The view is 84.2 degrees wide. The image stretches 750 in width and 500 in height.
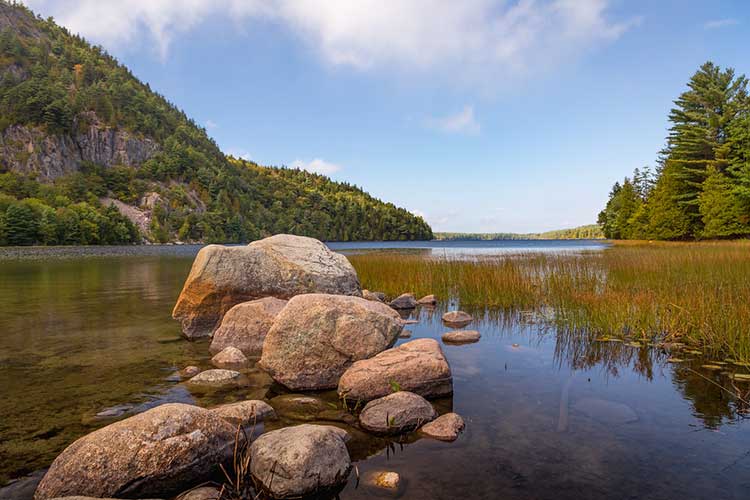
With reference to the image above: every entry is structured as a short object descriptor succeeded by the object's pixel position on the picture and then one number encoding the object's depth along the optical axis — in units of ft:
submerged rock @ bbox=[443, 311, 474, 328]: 34.45
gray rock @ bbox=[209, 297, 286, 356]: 27.50
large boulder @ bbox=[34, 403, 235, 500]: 10.93
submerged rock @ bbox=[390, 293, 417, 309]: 42.96
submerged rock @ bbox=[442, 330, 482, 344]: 28.94
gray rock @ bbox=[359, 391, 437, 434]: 15.25
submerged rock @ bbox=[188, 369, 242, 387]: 20.81
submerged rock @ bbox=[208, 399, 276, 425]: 15.39
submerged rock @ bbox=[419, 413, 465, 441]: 14.76
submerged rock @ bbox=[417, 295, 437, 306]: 44.29
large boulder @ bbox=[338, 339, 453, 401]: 18.33
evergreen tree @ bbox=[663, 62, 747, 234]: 129.80
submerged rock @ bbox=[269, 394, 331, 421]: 17.07
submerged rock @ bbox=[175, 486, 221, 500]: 10.83
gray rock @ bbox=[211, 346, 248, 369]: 24.31
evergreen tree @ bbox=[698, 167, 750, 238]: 114.52
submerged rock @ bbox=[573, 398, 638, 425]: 15.88
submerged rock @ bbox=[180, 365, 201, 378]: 22.38
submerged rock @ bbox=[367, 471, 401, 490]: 11.76
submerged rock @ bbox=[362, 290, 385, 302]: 42.70
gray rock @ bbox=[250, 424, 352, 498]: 11.33
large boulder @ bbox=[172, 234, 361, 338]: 32.19
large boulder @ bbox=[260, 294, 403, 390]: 20.79
